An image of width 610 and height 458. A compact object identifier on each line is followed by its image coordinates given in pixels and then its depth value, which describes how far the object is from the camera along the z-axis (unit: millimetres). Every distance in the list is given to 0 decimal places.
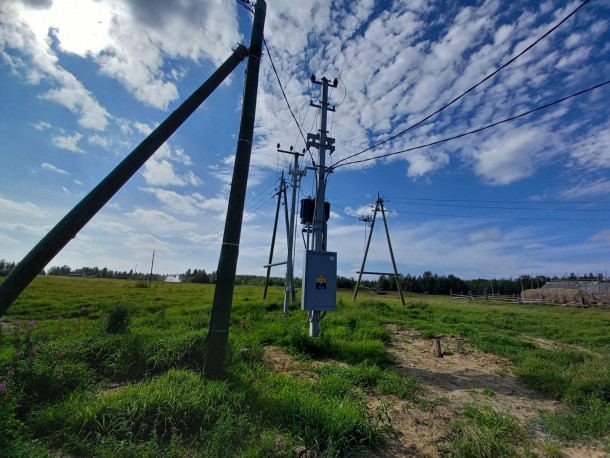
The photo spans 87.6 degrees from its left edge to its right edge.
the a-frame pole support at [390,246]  20281
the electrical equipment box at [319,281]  7830
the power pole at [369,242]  20392
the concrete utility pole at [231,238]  4438
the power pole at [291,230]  13500
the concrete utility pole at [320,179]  8188
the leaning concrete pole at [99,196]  3146
